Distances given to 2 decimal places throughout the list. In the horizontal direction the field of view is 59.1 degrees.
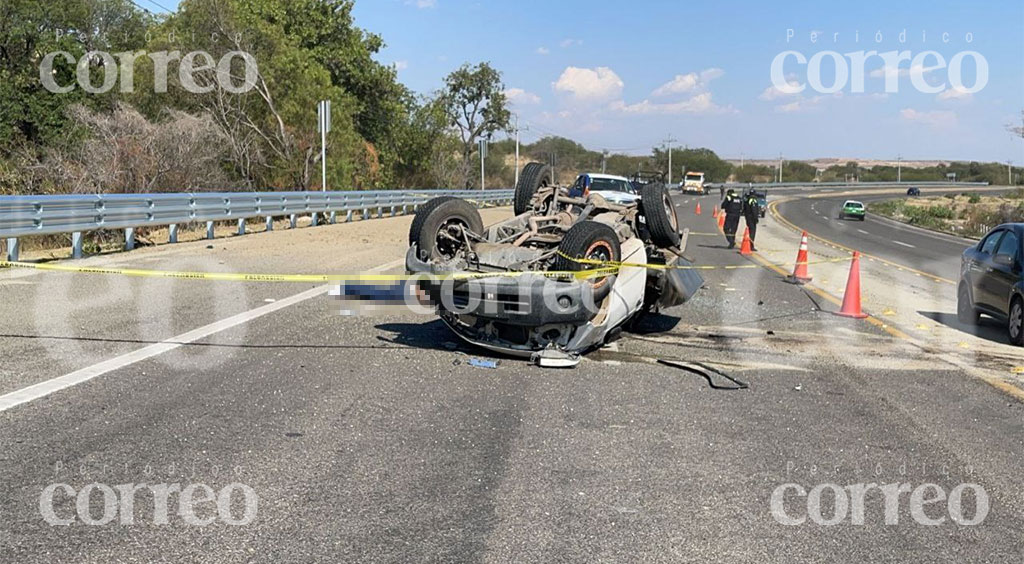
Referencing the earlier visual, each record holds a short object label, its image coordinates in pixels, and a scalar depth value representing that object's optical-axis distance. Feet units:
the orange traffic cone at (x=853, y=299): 39.21
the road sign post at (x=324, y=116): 96.84
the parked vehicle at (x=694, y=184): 281.09
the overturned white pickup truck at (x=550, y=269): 25.32
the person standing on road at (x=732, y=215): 83.05
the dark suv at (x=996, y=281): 33.80
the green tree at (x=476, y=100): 232.32
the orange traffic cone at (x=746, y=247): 77.28
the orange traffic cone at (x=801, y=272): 53.40
